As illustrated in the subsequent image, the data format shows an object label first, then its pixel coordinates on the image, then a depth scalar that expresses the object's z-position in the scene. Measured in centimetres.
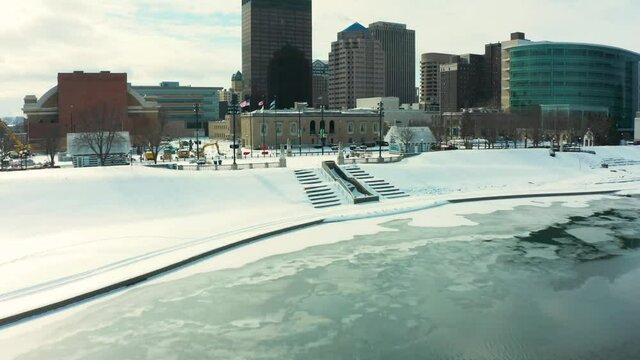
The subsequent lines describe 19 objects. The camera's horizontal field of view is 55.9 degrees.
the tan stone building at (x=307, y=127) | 10669
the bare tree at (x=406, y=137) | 8099
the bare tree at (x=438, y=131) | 11415
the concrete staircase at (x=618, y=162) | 8106
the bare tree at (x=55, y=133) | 9505
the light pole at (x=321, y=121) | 10619
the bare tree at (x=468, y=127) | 11062
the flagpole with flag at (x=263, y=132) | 10281
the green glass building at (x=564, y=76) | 15725
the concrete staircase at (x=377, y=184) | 5444
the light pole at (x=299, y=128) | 10229
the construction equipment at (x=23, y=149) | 8652
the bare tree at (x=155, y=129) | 7738
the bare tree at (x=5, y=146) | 9230
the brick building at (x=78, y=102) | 11344
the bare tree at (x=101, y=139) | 6298
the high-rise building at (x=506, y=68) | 16462
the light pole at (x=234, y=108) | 5774
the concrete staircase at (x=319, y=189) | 4972
